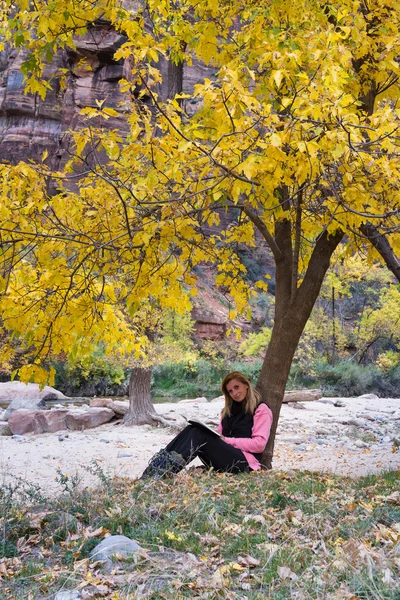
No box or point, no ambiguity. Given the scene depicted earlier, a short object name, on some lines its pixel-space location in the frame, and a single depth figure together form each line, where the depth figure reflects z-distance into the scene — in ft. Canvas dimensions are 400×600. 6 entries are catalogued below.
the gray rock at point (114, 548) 8.47
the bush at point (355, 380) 79.66
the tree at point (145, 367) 38.68
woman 14.80
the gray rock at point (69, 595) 7.22
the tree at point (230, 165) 10.39
